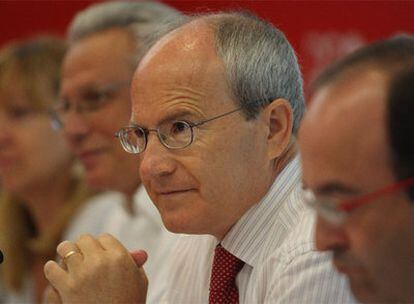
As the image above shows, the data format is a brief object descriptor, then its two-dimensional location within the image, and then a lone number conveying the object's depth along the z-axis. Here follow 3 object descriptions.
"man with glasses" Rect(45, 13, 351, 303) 2.74
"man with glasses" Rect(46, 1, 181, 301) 3.32
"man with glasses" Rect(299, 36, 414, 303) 2.46
